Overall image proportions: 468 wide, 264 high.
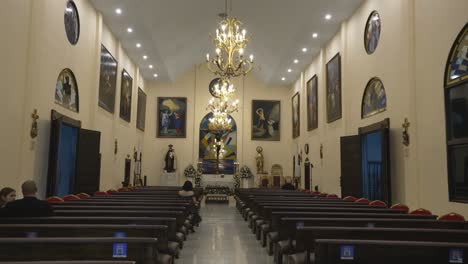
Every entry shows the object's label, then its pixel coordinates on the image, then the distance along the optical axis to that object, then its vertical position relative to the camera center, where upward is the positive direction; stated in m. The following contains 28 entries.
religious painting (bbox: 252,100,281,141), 23.25 +3.48
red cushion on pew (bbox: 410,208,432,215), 6.04 -0.46
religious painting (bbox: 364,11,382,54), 11.15 +4.26
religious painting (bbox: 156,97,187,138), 22.82 +3.48
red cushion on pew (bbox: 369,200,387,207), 7.78 -0.44
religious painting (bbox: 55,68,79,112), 10.40 +2.31
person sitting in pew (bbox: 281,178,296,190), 14.69 -0.26
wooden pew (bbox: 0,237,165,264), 3.06 -0.56
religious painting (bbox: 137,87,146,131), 20.58 +3.55
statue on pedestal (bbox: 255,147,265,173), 22.50 +1.03
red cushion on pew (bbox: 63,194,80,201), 7.91 -0.43
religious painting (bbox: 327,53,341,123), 14.00 +3.32
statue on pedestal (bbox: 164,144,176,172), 22.02 +0.92
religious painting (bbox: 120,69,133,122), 16.72 +3.52
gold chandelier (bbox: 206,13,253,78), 9.98 +3.36
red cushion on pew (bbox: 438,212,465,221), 5.24 -0.46
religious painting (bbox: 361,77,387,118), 10.77 +2.32
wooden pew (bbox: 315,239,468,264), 3.10 -0.54
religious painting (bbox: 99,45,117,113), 13.73 +3.44
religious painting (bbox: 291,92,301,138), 20.61 +3.40
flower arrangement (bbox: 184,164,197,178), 22.05 +0.34
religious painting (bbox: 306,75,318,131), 17.14 +3.38
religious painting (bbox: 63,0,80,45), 10.74 +4.25
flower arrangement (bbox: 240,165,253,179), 22.36 +0.39
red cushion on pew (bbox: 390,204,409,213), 6.90 -0.45
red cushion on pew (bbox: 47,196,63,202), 7.30 -0.42
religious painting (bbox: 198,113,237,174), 22.66 +1.62
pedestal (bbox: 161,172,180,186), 21.98 -0.01
